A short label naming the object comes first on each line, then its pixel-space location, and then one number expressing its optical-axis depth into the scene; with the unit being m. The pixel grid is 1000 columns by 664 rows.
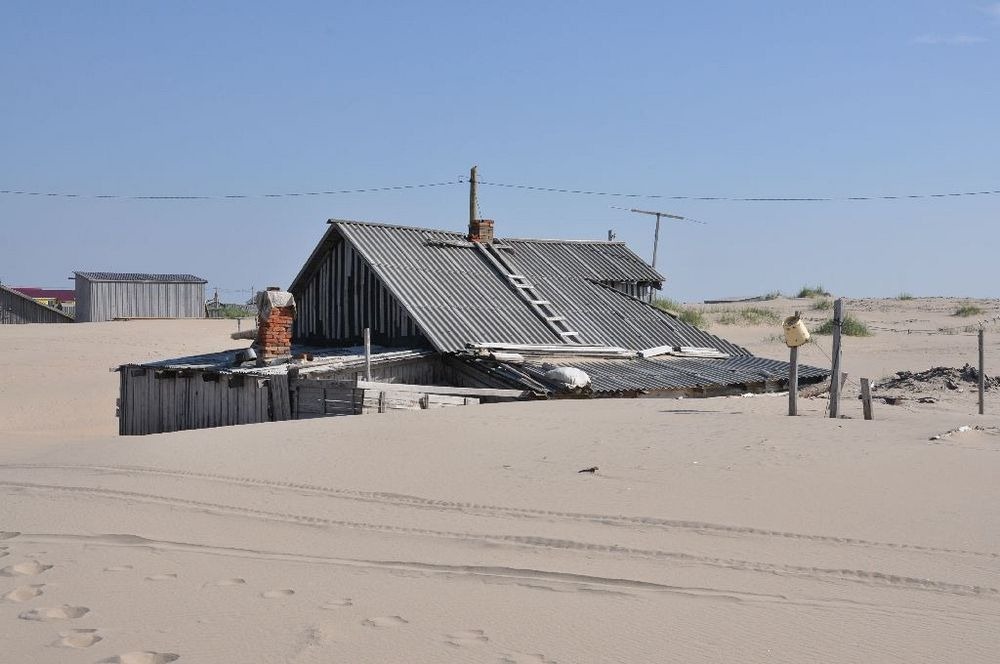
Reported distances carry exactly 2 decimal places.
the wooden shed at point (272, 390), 15.03
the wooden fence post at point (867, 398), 12.30
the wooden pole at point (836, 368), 12.08
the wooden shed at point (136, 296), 50.03
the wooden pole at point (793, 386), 12.80
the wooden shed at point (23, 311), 51.00
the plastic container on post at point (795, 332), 12.59
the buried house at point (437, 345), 16.33
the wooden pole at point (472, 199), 24.09
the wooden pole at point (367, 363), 16.72
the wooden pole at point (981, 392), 14.91
